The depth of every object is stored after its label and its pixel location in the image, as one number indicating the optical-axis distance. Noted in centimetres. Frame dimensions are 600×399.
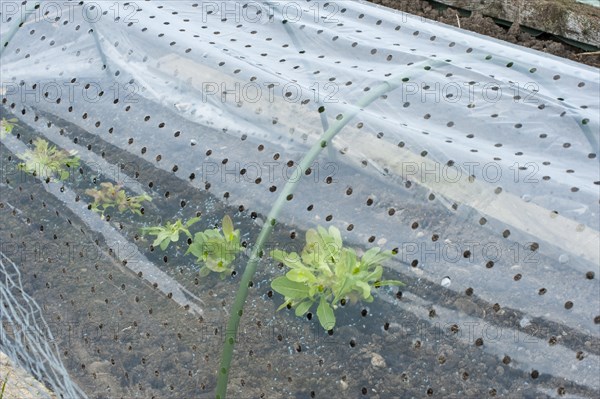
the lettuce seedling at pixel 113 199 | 224
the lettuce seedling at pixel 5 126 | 261
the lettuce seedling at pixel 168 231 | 213
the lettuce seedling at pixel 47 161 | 240
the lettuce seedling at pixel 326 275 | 186
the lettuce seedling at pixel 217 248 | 205
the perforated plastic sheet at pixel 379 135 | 172
